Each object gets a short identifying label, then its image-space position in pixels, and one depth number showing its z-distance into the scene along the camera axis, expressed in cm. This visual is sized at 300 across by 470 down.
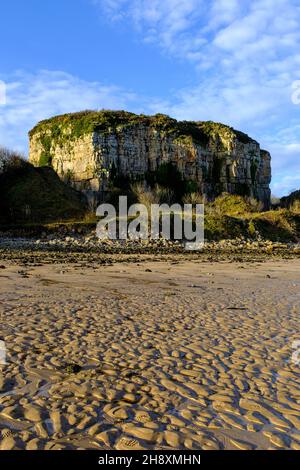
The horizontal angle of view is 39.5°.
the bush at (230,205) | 5344
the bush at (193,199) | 5558
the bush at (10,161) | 5356
